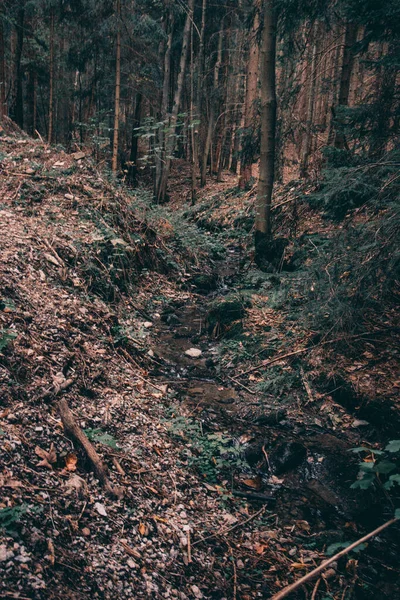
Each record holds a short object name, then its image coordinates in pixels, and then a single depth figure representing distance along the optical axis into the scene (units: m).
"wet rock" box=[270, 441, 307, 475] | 4.15
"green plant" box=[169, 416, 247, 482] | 4.00
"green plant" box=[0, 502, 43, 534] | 2.38
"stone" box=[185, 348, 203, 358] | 6.26
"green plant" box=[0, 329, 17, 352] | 3.41
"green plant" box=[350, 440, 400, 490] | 2.20
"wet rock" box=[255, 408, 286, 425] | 4.81
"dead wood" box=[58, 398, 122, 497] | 3.20
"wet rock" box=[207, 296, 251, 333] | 6.91
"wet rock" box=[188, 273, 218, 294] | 9.05
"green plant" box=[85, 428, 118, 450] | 3.62
